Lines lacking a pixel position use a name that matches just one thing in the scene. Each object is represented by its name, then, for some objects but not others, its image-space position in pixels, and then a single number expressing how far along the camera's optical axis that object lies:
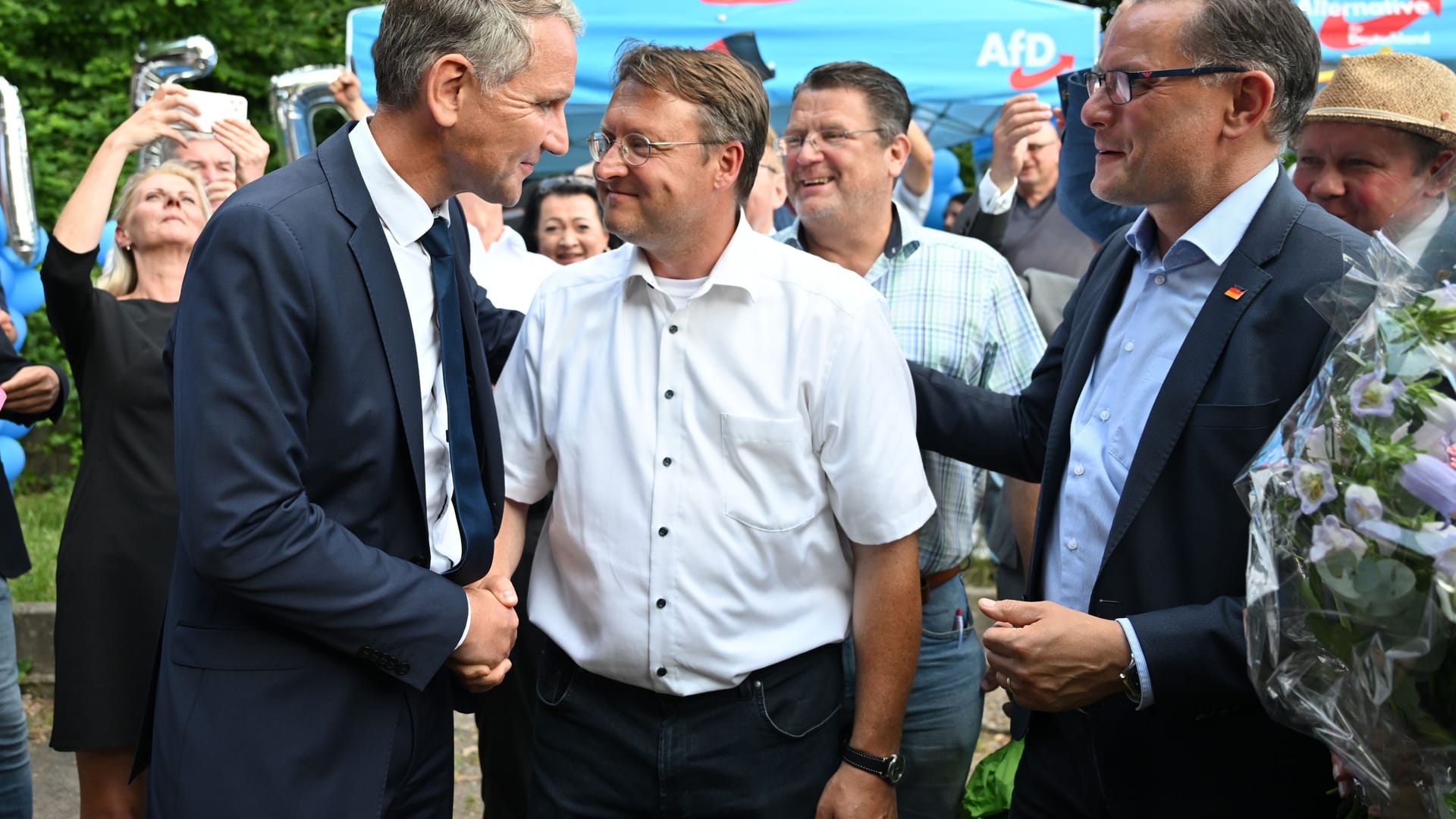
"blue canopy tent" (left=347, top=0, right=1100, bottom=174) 6.64
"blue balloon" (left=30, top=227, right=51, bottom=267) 4.64
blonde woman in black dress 3.67
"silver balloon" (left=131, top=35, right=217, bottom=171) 5.99
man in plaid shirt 3.21
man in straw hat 2.80
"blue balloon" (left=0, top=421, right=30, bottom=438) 4.37
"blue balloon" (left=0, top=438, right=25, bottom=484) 4.30
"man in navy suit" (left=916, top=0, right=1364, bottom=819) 2.10
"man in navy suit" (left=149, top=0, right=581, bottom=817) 2.00
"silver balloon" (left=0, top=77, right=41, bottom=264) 4.43
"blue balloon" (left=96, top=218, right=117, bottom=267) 4.46
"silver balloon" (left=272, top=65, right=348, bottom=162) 5.52
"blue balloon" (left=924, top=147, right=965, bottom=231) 8.15
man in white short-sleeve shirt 2.51
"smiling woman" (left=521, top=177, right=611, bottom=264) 5.37
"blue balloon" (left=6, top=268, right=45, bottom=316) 4.50
